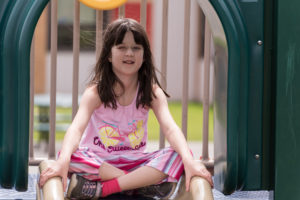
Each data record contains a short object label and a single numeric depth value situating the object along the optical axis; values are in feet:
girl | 14.24
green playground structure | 13.70
